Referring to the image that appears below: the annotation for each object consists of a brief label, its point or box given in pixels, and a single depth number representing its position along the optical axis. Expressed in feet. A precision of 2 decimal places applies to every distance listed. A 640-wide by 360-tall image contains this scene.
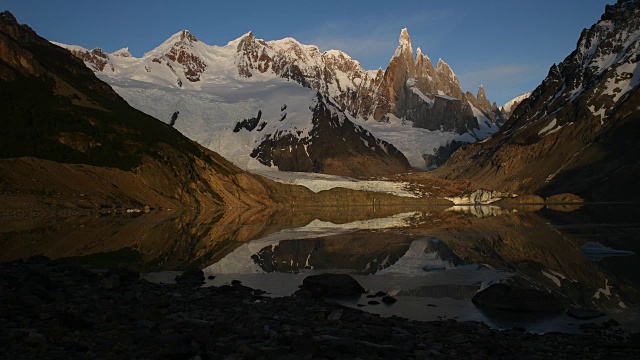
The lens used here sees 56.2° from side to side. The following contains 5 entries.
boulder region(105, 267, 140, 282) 104.79
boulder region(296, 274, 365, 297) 105.09
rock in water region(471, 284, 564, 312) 90.87
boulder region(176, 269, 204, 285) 112.68
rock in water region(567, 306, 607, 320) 84.23
